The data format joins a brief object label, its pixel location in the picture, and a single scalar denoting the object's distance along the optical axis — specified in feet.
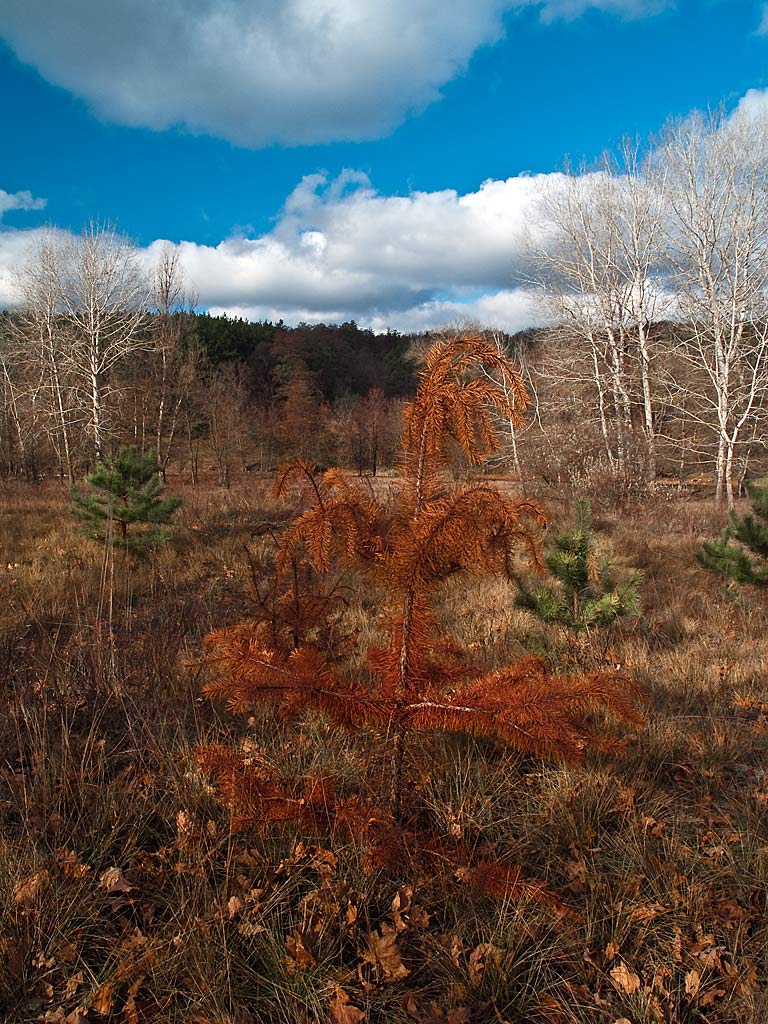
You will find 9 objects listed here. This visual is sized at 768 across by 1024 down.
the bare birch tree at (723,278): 56.39
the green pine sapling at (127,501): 27.07
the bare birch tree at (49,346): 83.61
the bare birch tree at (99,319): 80.69
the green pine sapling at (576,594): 14.83
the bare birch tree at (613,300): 65.10
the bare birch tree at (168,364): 93.09
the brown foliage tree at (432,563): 5.74
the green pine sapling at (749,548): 19.30
